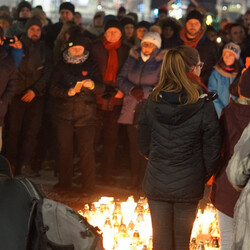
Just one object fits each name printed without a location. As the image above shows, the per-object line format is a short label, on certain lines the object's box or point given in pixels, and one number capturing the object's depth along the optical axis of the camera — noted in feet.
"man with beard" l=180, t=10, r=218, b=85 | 46.14
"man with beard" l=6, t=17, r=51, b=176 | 44.45
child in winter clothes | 43.31
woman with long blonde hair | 24.45
